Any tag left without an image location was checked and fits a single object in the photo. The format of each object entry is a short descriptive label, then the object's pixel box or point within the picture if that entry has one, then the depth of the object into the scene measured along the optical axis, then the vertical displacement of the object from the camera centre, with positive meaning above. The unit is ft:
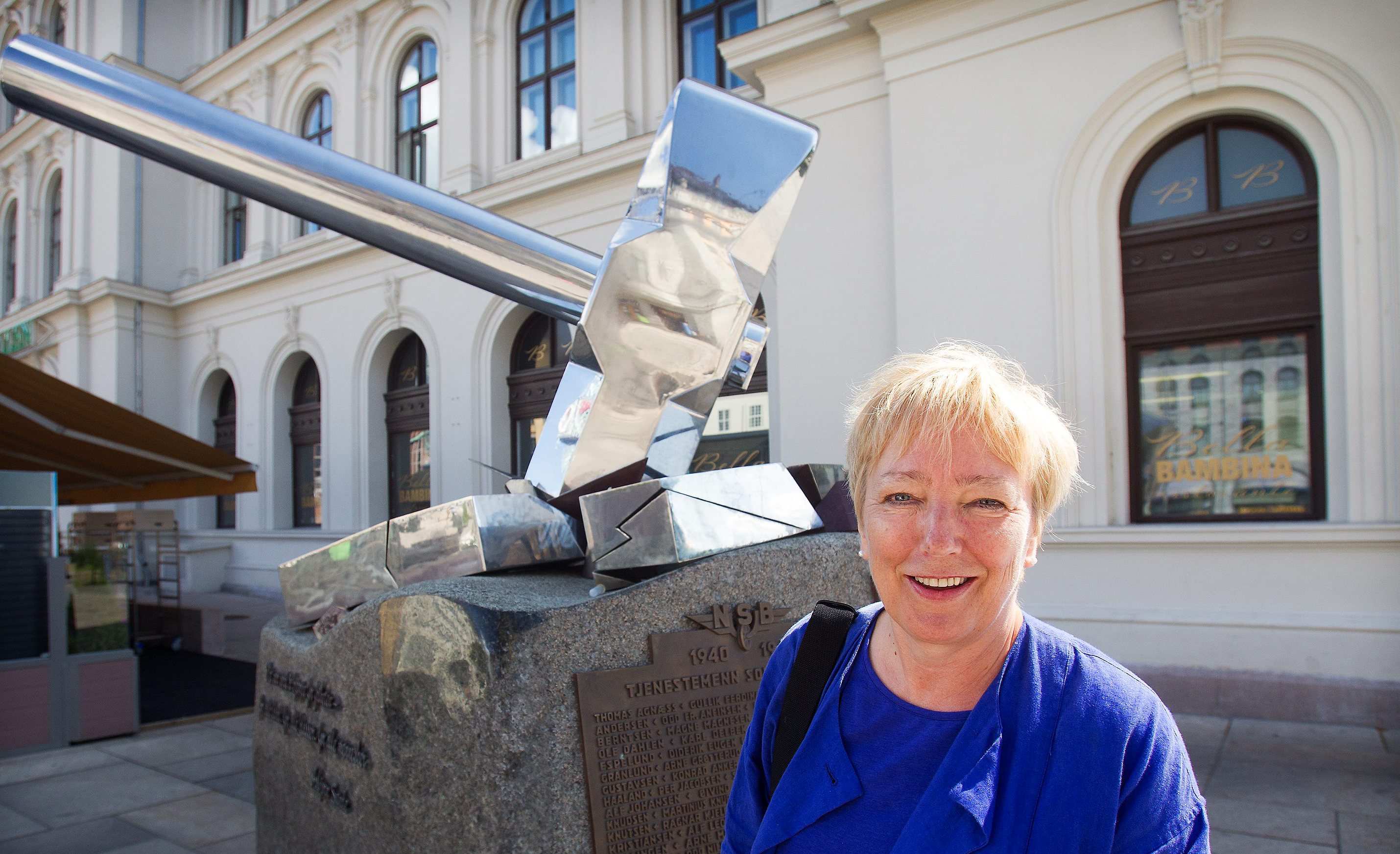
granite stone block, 6.58 -1.85
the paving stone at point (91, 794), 13.37 -5.36
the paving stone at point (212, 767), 15.29 -5.47
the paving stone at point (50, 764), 15.48 -5.51
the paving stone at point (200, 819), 12.21 -5.25
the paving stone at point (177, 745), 16.53 -5.58
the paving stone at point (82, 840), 11.82 -5.21
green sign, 57.21 +9.15
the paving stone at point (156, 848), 11.62 -5.16
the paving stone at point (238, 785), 14.06 -5.39
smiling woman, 3.04 -0.95
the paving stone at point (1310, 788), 12.52 -5.22
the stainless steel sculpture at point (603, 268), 7.98 +1.91
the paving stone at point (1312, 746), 14.46 -5.35
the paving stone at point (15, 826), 12.53 -5.27
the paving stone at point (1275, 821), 11.35 -5.12
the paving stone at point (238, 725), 18.52 -5.69
